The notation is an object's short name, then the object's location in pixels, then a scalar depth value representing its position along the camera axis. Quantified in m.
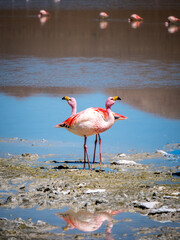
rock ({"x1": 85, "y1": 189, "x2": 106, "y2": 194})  13.76
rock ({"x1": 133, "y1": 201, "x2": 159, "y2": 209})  12.52
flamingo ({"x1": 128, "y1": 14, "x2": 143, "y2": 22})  64.25
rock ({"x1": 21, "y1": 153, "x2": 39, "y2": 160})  17.77
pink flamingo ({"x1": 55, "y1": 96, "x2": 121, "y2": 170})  17.18
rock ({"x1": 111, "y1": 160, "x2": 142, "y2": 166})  16.95
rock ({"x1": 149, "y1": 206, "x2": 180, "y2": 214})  12.20
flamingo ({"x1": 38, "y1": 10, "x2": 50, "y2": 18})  72.94
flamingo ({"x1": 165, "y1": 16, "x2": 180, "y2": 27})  61.34
